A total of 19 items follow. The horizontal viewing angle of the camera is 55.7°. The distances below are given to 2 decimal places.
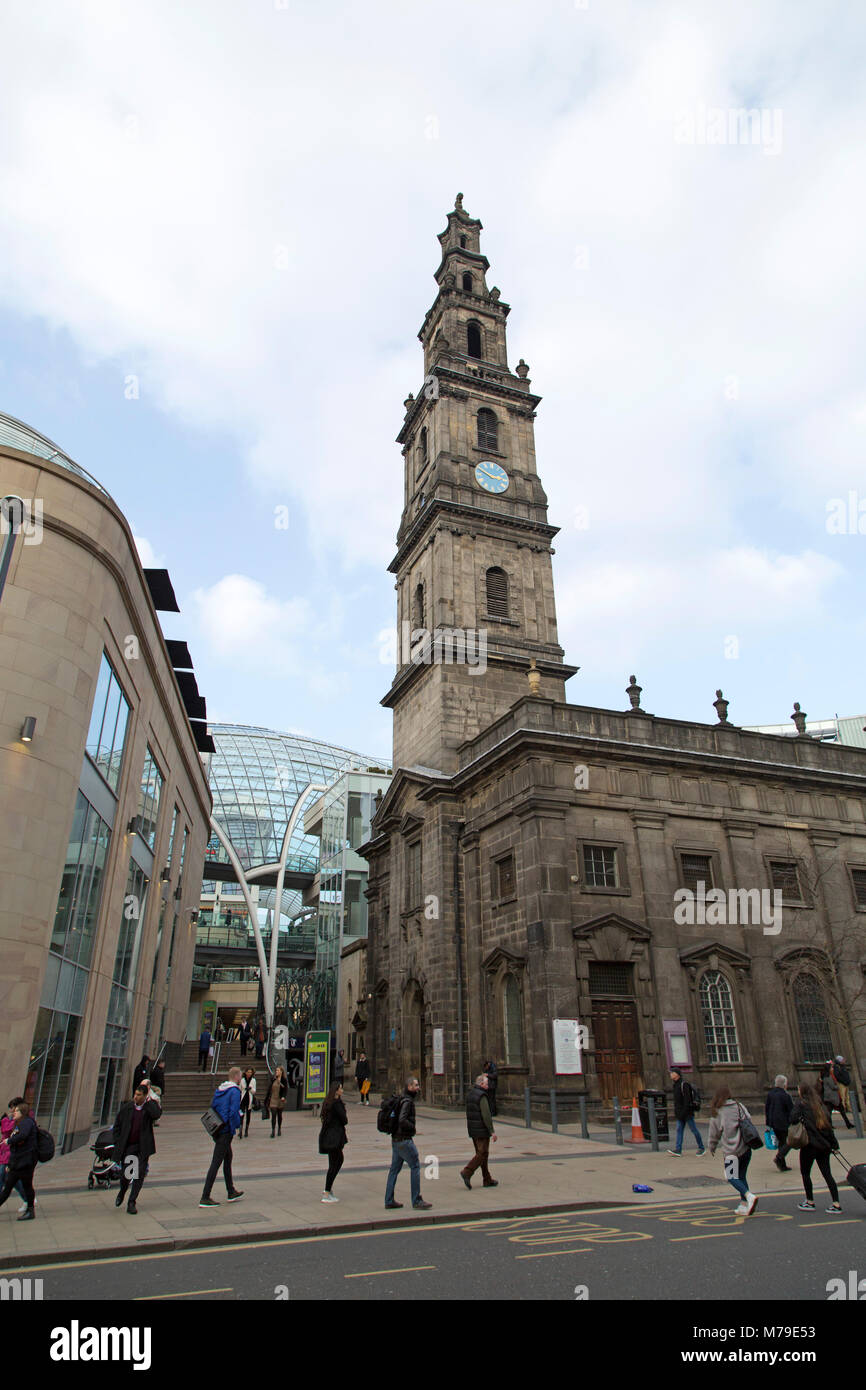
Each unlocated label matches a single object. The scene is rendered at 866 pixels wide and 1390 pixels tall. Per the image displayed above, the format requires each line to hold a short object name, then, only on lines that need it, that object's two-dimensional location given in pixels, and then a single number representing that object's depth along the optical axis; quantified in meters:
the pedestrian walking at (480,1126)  13.09
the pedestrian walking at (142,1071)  22.00
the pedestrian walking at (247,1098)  22.44
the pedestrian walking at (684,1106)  16.88
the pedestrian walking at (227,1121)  11.82
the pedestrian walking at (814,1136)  11.27
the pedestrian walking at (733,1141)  11.23
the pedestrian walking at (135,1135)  11.61
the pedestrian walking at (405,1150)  11.55
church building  25.23
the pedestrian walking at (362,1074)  34.25
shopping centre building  16.08
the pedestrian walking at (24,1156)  10.73
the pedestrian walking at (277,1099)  22.27
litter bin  19.94
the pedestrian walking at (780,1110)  15.31
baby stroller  13.55
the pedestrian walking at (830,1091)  16.97
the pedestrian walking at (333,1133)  11.85
